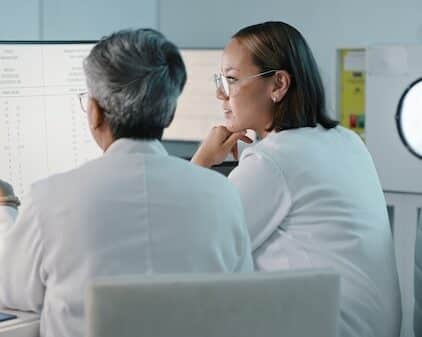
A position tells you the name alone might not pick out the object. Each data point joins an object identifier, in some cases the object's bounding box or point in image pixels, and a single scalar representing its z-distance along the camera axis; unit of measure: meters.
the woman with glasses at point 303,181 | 2.07
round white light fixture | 3.26
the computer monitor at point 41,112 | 2.43
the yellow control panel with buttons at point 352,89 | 3.52
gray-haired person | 1.68
